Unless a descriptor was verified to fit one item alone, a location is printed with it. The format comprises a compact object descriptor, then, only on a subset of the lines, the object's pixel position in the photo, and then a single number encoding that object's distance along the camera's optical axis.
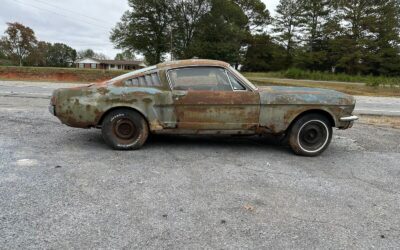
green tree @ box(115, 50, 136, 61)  48.22
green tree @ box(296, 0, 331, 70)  43.50
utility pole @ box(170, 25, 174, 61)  46.04
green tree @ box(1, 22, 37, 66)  70.25
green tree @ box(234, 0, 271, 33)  55.34
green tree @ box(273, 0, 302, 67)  49.19
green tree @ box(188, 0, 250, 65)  44.03
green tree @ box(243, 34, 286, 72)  53.59
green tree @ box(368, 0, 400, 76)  38.44
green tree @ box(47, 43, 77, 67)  82.07
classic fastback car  4.77
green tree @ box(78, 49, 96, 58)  102.77
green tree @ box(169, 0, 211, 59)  46.59
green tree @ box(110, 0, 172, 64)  46.25
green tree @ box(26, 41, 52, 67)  71.06
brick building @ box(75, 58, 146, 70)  85.18
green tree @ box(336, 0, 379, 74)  38.88
